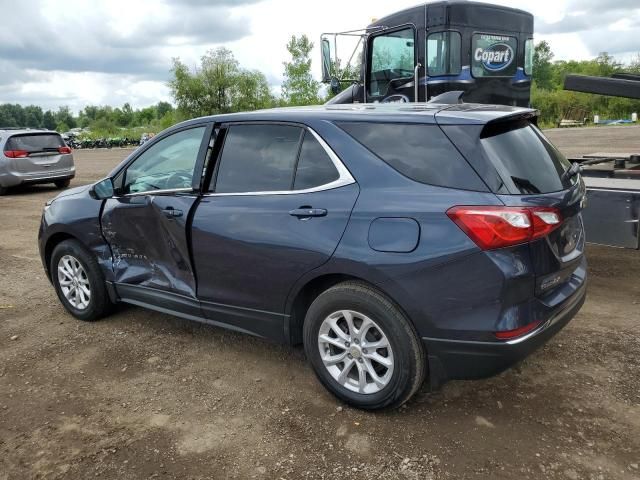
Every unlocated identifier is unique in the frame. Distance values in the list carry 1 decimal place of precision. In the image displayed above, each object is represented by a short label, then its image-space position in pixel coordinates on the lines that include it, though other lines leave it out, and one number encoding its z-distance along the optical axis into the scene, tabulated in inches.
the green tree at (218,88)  2201.0
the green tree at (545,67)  2541.8
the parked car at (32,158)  529.0
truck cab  285.0
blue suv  107.7
